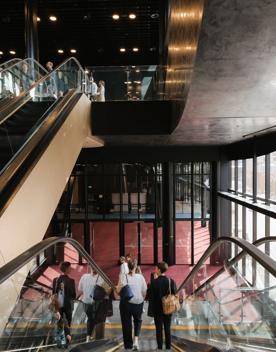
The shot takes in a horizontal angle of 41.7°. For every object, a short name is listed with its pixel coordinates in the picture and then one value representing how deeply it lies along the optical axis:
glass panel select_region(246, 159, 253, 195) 12.48
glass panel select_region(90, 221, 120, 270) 16.78
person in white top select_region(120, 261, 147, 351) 5.80
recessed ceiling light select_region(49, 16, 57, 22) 17.35
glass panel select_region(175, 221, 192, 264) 16.44
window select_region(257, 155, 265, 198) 10.71
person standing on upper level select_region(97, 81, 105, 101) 10.70
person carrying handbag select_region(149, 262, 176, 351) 5.58
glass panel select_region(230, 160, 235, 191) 14.70
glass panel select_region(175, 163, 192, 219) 16.25
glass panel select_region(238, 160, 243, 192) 13.86
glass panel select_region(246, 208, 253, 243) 12.74
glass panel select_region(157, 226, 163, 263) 16.39
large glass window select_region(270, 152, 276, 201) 9.85
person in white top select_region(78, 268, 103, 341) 6.50
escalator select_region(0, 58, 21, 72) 9.59
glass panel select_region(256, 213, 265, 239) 11.32
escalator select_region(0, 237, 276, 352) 3.81
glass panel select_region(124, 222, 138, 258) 16.81
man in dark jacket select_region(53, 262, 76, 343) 5.50
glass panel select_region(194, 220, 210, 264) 16.44
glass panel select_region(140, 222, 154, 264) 16.70
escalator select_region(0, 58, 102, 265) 4.12
